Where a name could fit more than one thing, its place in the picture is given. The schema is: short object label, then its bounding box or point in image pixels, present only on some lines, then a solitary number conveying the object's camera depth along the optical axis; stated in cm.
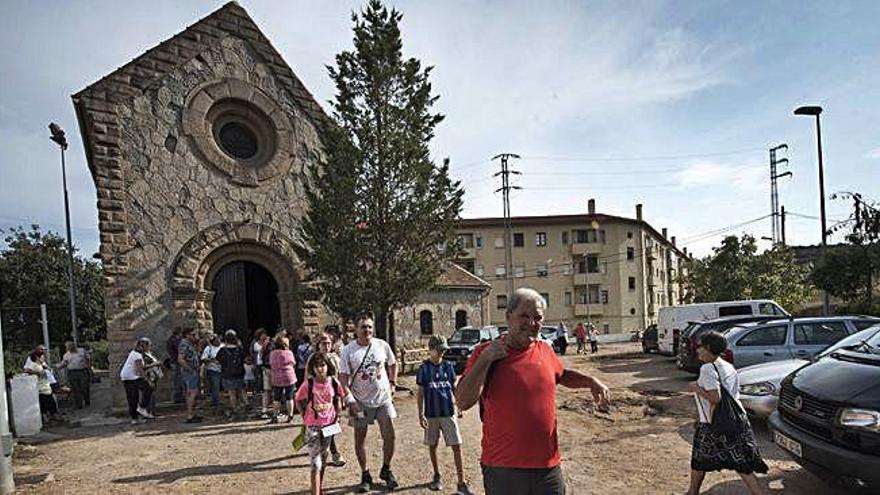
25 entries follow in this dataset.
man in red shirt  284
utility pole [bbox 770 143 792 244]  3983
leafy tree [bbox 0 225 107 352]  3123
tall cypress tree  1189
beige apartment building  4644
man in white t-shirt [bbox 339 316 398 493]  573
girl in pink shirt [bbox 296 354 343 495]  530
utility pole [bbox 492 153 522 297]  4097
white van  1798
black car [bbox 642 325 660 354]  2235
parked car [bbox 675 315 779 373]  1295
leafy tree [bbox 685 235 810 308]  2608
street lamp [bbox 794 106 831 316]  1540
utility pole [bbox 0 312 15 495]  620
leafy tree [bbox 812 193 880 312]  1530
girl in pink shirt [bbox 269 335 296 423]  940
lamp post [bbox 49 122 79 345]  1600
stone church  1166
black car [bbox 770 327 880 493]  400
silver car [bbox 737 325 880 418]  716
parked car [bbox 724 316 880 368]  999
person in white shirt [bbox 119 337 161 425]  1016
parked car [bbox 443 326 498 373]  1639
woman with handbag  437
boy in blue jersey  562
